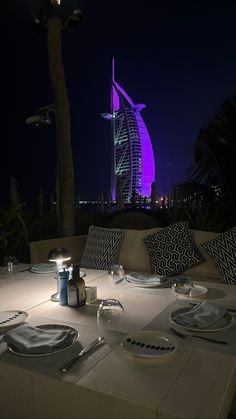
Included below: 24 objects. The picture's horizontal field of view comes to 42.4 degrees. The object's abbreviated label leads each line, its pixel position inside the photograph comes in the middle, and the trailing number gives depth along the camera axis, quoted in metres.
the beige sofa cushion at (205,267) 2.49
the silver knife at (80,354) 0.82
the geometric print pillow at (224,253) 2.23
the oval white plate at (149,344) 0.87
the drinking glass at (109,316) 1.09
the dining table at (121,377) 0.69
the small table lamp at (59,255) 1.56
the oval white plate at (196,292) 1.43
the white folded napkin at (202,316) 1.08
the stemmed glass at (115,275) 1.60
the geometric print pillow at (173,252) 2.51
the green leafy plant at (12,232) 3.50
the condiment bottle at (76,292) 1.32
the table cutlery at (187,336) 0.97
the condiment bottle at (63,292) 1.35
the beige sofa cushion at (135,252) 2.74
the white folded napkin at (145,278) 1.64
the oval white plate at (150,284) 1.60
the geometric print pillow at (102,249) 2.76
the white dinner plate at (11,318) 1.12
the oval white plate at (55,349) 0.90
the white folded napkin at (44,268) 1.94
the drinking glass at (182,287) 1.43
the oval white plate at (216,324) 1.04
